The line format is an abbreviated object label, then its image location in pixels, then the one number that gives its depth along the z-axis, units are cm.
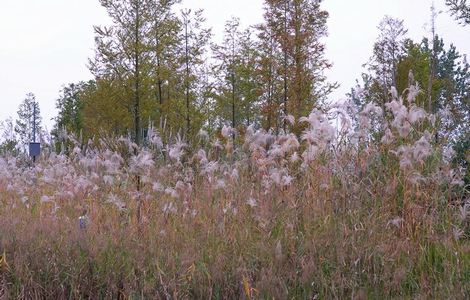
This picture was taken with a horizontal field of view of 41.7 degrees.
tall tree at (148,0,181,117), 2164
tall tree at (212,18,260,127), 2511
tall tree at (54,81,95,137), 4285
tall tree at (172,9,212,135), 2270
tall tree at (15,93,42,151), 5803
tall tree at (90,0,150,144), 2089
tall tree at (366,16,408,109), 2535
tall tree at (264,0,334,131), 1861
